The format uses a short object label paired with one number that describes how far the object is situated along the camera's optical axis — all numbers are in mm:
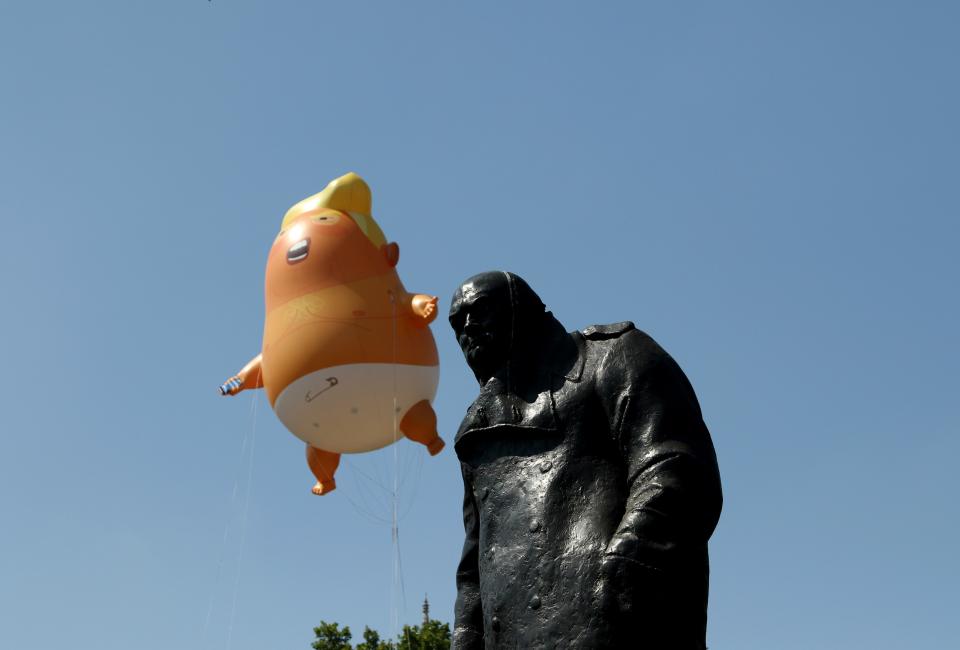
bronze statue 4434
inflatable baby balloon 21109
